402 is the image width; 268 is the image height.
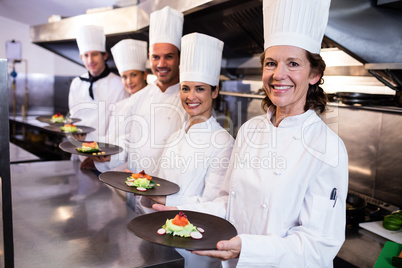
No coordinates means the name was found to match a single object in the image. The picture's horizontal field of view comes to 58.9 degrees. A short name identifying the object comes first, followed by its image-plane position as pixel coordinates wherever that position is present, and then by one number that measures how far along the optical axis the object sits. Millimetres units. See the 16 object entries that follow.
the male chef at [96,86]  3818
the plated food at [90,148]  2320
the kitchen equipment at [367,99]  2100
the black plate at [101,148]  2312
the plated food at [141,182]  1782
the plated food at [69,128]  3229
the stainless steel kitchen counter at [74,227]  1425
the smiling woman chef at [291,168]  1230
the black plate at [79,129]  3202
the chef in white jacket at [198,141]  1831
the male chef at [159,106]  2559
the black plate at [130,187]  1703
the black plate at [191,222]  1185
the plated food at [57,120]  3678
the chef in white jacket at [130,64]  3369
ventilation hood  1955
